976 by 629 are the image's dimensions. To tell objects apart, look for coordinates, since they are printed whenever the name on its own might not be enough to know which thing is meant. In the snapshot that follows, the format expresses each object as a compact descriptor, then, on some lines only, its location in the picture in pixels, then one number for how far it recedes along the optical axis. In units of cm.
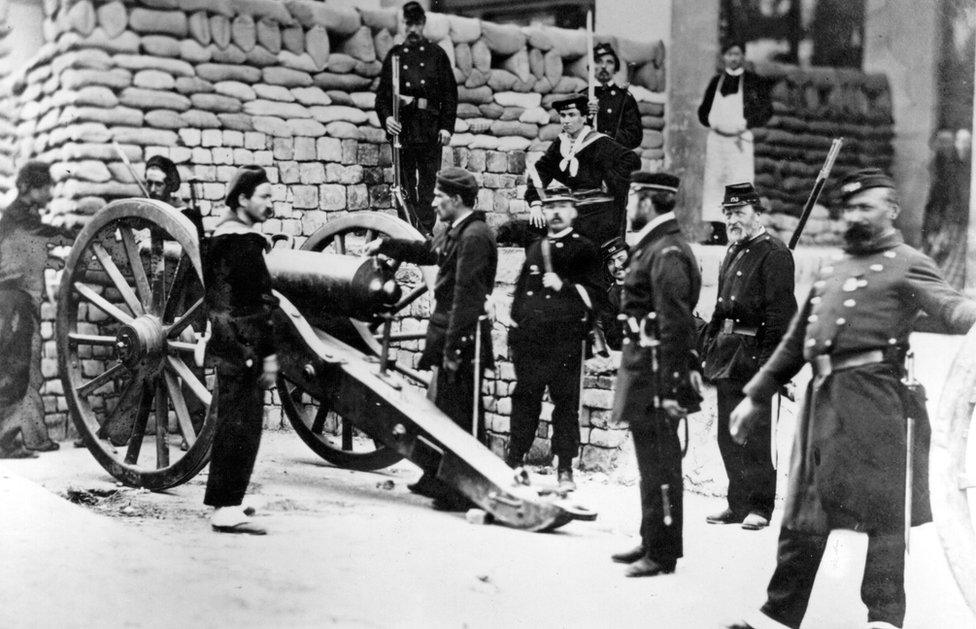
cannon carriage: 493
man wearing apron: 552
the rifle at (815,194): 485
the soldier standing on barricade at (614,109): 554
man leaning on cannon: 501
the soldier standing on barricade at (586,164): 525
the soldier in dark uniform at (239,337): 486
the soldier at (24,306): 566
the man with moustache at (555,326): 489
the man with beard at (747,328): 467
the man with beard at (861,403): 407
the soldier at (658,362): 439
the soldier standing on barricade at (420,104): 581
